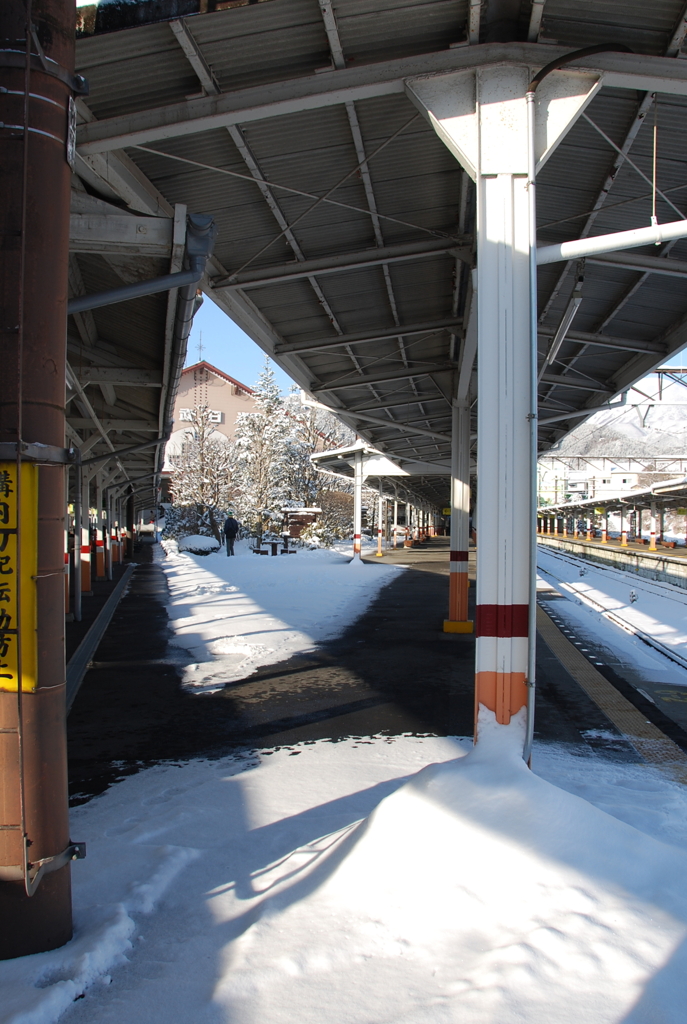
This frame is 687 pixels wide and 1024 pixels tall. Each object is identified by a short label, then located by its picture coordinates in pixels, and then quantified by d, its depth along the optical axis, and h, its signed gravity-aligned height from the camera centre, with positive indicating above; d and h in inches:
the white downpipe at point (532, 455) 187.6 +17.0
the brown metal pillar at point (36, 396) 109.8 +19.8
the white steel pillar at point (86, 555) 704.4 -34.8
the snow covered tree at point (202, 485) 1734.7 +90.2
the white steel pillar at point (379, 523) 1396.4 -8.9
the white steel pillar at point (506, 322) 193.6 +54.5
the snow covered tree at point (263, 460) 1791.3 +169.4
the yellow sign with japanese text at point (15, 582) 110.3 -9.5
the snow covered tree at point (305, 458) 2023.9 +177.7
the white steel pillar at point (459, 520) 471.5 -0.9
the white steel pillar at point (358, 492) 1111.0 +42.8
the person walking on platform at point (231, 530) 1176.8 -16.8
